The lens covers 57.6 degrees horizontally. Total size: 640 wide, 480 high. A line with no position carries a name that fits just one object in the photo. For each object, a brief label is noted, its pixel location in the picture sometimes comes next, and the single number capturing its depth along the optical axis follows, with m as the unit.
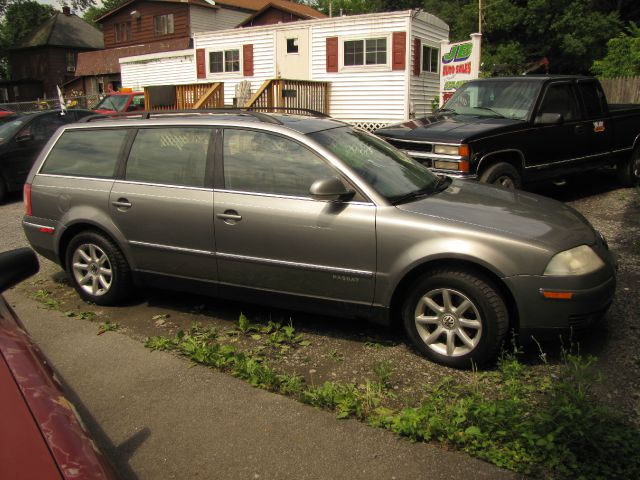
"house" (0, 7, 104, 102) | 49.28
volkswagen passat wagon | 3.81
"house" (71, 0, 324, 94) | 34.22
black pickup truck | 7.19
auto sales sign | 13.49
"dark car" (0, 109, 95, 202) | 11.06
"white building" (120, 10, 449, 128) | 17.95
